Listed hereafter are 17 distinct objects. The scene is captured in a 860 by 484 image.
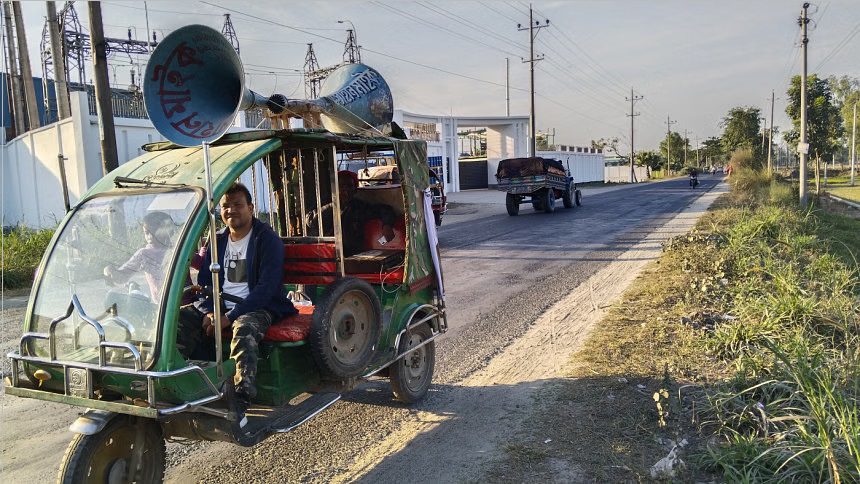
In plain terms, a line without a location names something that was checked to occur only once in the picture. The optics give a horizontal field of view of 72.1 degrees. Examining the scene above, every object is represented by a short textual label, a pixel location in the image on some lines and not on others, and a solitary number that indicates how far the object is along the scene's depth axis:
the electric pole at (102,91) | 8.78
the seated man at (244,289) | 3.23
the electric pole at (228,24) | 24.16
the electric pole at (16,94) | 20.24
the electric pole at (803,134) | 21.50
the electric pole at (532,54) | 35.44
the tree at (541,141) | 61.73
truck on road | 22.49
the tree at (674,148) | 98.31
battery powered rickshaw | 2.91
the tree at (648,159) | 82.44
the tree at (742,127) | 48.69
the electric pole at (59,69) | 13.03
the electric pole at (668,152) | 90.56
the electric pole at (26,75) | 18.37
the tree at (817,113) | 33.47
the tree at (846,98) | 61.19
